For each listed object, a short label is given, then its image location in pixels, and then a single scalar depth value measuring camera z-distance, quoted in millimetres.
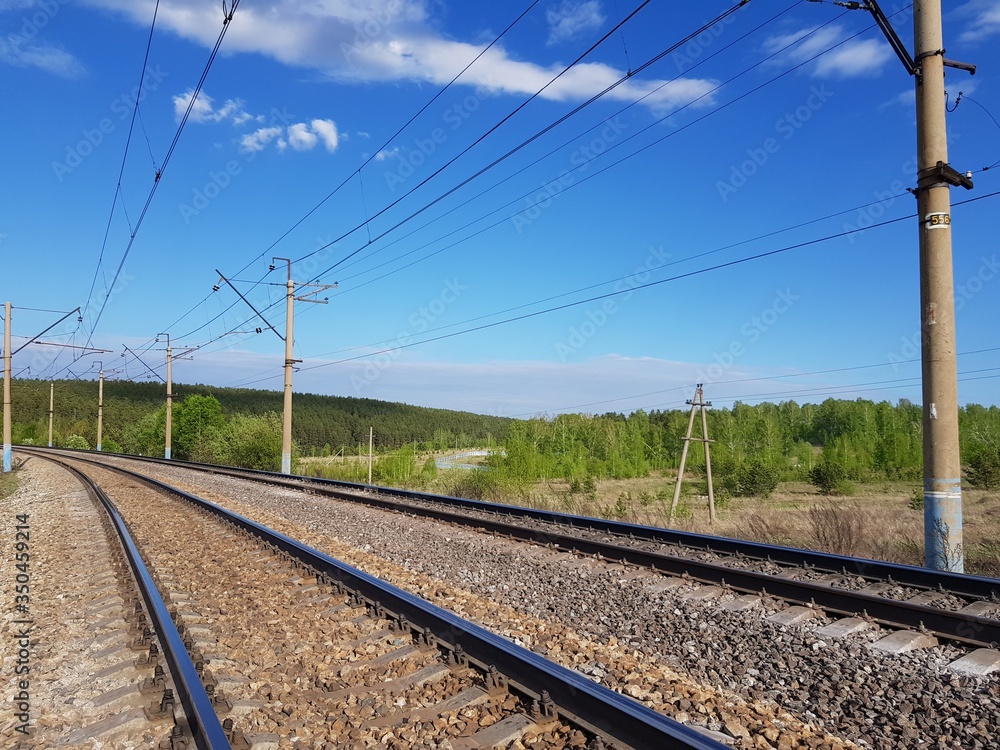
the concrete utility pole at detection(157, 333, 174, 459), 48966
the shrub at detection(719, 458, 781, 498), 36312
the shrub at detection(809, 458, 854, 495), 36750
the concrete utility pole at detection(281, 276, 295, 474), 29547
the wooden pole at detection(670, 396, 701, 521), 20666
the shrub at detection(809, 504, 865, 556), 10062
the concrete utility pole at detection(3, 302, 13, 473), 33222
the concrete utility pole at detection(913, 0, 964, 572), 7762
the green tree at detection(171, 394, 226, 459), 60156
